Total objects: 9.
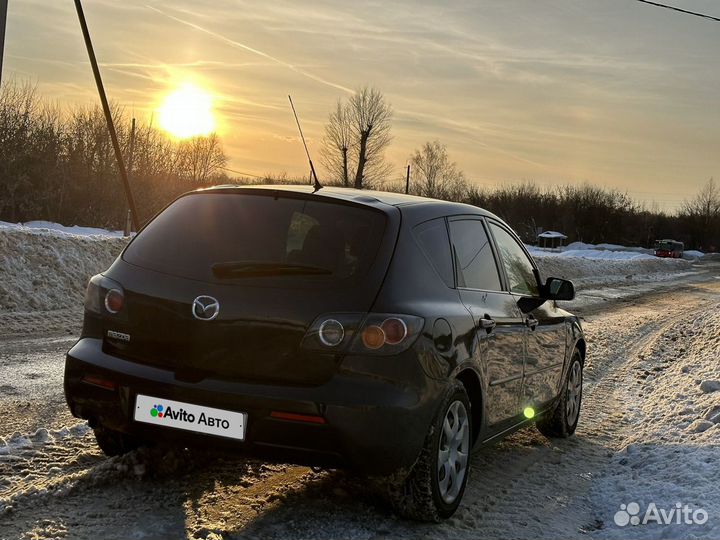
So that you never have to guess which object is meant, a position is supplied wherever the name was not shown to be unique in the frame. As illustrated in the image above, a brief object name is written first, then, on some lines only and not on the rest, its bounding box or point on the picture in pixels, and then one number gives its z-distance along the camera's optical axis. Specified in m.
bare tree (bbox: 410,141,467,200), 78.38
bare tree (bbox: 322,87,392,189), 57.25
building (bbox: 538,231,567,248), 81.44
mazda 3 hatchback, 3.37
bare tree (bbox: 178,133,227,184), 51.91
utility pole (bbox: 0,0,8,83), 8.25
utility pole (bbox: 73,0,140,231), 12.80
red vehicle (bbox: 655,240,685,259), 69.12
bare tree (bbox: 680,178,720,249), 99.47
